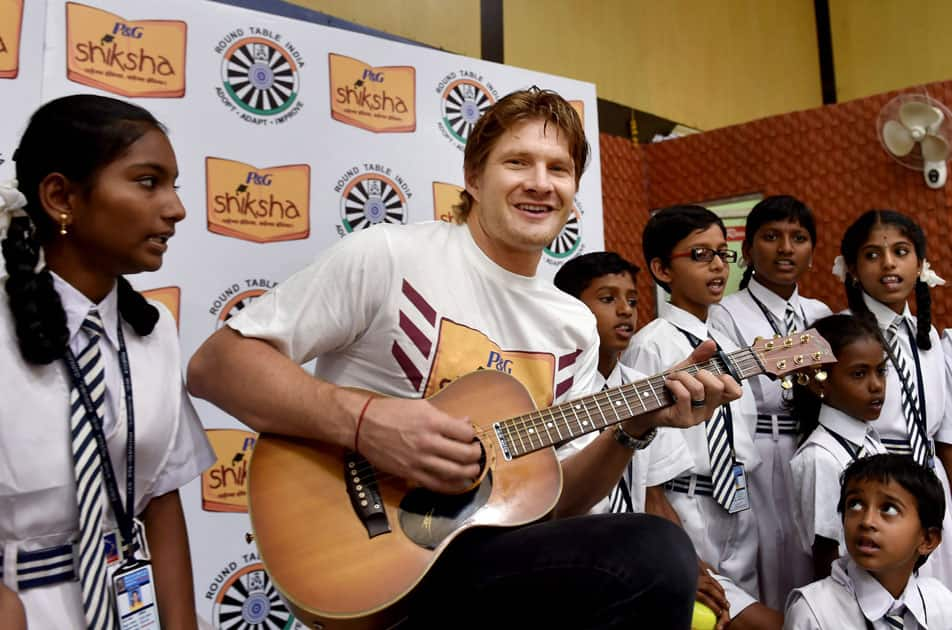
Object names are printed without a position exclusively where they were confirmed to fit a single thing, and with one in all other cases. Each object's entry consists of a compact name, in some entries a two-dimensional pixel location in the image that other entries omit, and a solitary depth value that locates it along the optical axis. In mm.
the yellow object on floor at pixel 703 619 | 2391
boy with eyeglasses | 2926
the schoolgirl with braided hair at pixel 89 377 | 1525
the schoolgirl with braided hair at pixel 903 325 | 3363
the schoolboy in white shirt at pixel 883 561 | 2525
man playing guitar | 1392
